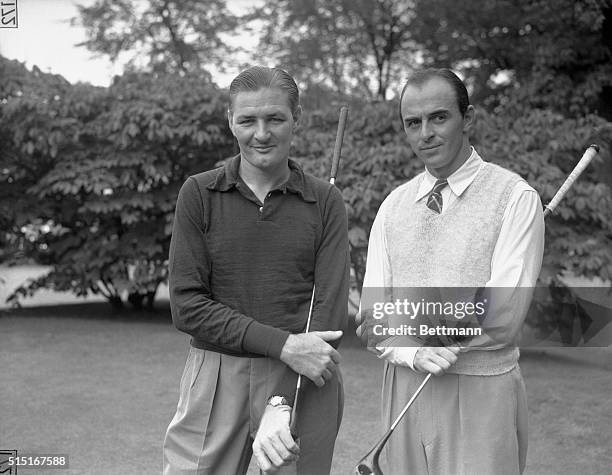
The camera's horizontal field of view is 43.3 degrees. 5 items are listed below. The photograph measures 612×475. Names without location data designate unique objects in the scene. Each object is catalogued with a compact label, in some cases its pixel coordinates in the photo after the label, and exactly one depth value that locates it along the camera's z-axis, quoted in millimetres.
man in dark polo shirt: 2105
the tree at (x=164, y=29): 16703
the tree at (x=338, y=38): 15391
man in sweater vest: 2076
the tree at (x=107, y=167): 8406
